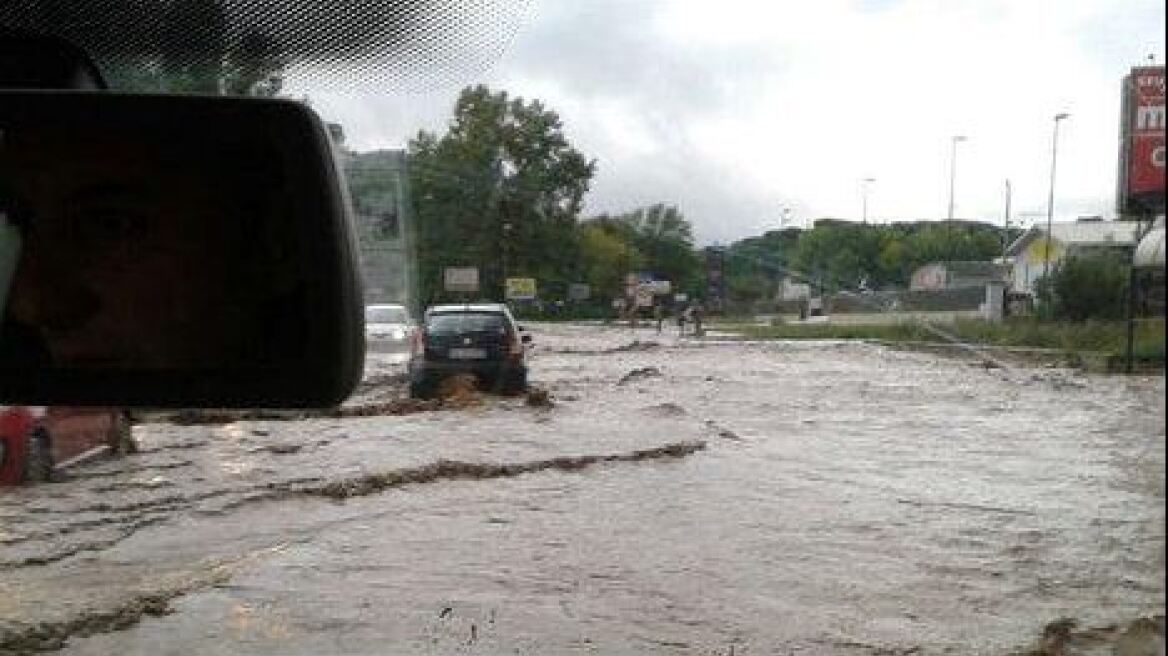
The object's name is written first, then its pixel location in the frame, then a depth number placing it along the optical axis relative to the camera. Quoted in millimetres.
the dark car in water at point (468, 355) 13664
